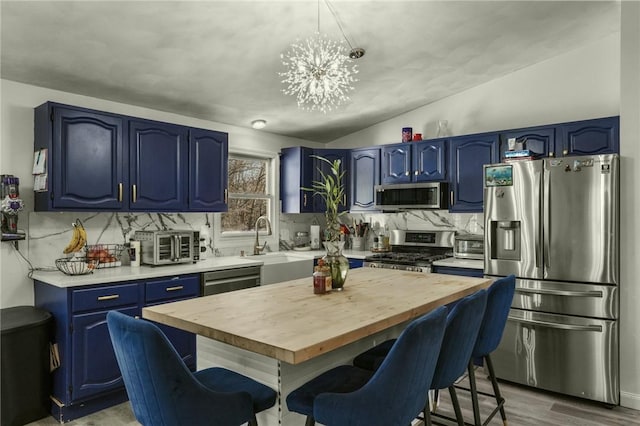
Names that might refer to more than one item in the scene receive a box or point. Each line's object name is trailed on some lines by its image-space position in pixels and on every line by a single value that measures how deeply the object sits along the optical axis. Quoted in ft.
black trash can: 8.91
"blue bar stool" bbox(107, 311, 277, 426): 4.51
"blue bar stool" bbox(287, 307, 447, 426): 4.66
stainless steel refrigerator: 10.07
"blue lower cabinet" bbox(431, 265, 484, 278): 12.67
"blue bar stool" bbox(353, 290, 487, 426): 6.09
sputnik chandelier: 8.93
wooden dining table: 4.97
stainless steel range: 14.12
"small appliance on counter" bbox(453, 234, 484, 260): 14.38
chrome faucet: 15.63
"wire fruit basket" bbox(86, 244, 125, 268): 11.35
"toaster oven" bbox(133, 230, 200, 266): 11.67
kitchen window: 15.74
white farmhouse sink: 13.76
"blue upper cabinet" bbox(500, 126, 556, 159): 12.53
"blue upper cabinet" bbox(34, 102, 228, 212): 10.24
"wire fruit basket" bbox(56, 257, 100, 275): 9.96
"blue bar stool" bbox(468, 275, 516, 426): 7.61
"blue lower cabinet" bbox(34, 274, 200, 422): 9.47
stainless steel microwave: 14.66
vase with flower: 7.36
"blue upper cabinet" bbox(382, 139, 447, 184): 14.93
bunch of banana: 10.75
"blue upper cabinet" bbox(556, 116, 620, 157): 11.56
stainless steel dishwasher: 12.03
